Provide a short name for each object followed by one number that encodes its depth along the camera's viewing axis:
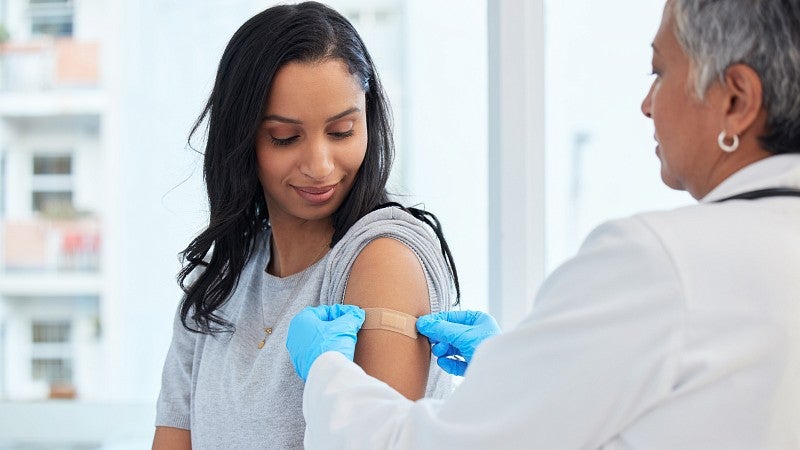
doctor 0.87
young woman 1.32
